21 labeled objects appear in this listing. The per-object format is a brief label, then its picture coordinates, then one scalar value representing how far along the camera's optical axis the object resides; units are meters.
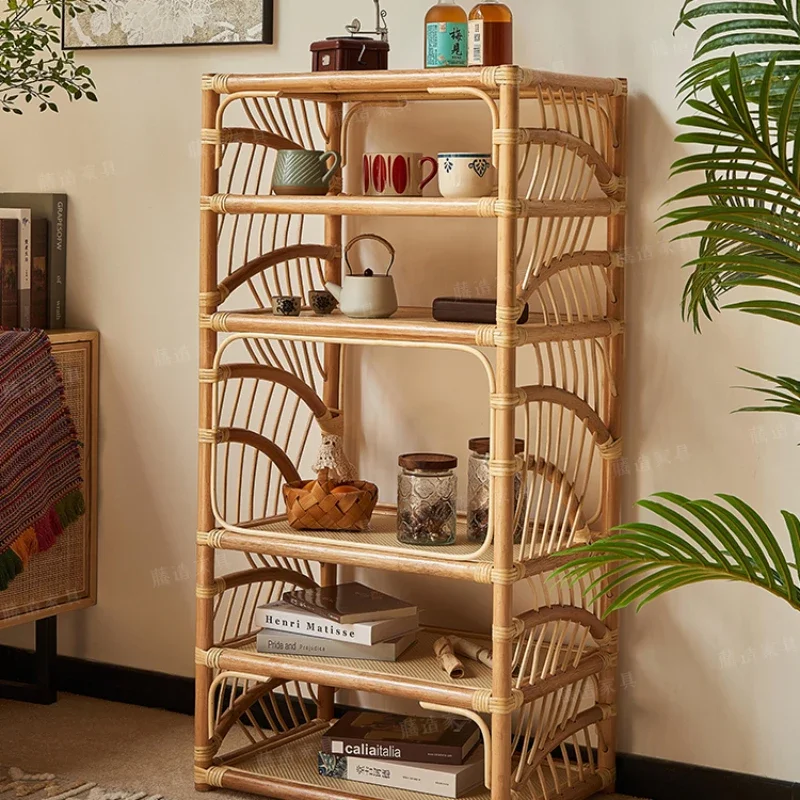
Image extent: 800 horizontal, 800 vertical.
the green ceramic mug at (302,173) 2.45
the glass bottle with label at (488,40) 2.31
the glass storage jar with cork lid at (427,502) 2.39
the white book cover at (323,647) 2.47
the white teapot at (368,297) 2.38
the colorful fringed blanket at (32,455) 2.77
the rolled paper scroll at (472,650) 2.46
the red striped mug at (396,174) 2.45
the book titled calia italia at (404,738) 2.48
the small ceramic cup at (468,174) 2.26
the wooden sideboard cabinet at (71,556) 2.98
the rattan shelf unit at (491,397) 2.24
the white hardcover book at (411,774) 2.45
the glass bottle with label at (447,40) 2.32
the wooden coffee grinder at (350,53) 2.42
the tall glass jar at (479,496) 2.43
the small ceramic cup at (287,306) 2.46
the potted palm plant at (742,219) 1.60
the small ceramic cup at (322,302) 2.48
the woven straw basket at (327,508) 2.49
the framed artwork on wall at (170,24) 2.86
